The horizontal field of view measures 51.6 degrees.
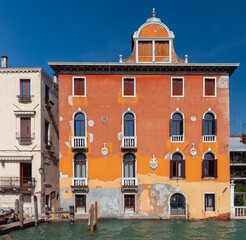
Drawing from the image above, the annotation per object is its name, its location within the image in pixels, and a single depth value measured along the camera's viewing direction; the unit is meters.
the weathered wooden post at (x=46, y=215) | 17.73
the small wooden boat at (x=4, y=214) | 16.72
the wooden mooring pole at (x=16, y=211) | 17.91
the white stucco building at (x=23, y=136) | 19.44
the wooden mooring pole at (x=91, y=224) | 15.48
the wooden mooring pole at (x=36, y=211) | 17.11
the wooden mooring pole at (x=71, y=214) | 17.45
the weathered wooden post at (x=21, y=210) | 16.28
